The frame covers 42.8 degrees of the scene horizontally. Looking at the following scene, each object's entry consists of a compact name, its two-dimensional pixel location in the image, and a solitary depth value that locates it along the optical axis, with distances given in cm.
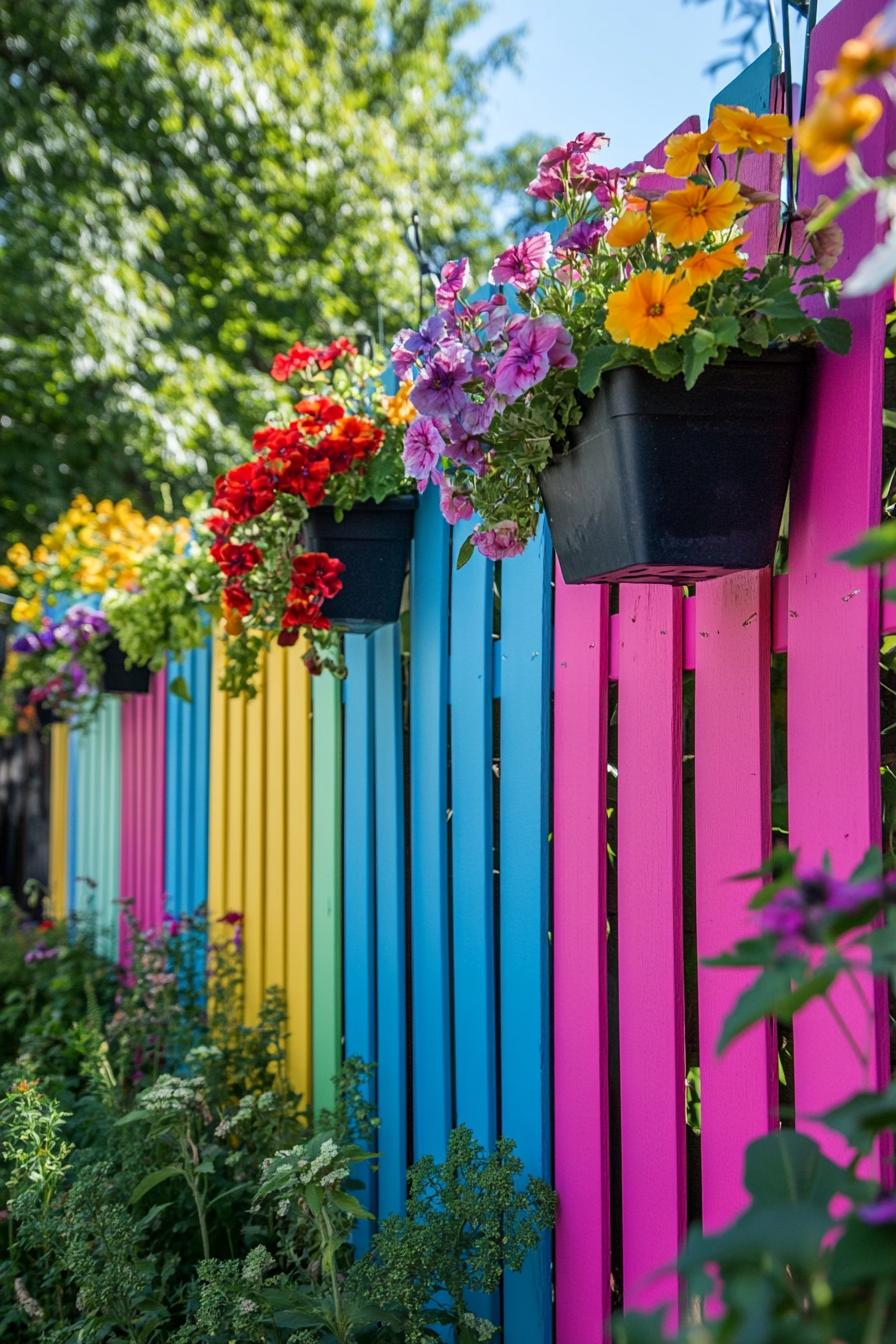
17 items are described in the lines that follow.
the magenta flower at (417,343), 156
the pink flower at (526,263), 150
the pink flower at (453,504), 165
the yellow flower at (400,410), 236
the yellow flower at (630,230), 129
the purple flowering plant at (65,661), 448
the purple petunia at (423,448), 155
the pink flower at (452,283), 158
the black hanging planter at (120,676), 452
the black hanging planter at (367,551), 232
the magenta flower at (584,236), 142
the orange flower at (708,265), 121
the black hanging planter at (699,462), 128
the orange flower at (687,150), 124
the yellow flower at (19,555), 512
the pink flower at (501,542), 166
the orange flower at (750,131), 120
